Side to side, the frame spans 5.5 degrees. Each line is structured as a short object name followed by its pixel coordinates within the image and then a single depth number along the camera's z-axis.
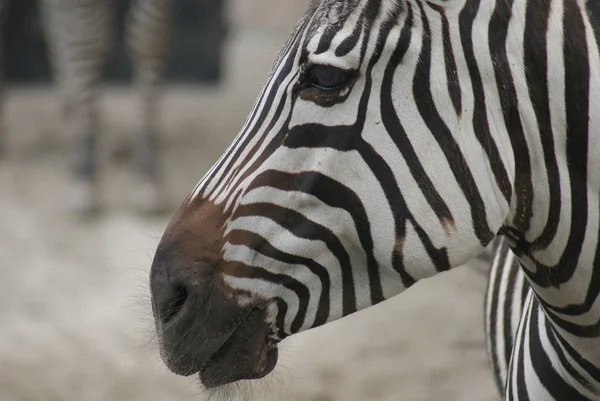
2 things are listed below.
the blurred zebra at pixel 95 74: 15.06
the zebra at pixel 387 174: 6.22
